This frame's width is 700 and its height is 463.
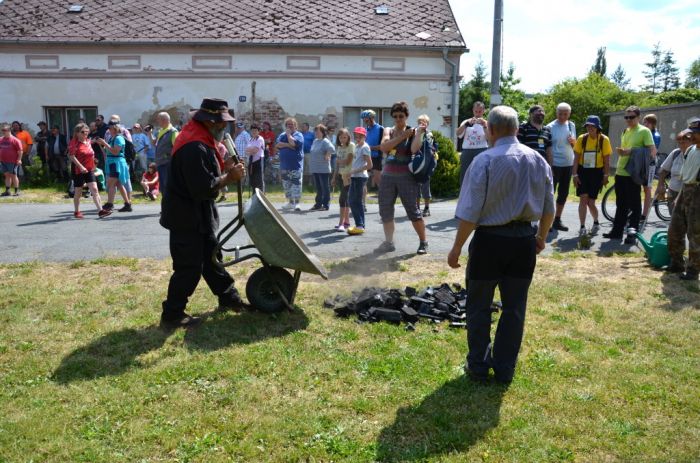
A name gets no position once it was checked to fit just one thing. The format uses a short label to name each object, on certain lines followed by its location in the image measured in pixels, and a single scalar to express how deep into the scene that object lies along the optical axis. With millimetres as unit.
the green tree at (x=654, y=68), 91438
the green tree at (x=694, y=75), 72938
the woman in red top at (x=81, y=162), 11055
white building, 19094
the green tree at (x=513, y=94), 46094
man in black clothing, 4797
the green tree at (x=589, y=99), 32344
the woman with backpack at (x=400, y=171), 7277
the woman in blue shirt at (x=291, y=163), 12375
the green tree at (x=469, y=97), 40156
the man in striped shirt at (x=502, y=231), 3828
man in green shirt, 8523
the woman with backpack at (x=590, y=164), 8891
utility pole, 14844
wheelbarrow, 5020
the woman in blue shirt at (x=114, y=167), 11664
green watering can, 7309
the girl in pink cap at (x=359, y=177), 9148
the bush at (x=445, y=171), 15180
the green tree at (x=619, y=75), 102375
